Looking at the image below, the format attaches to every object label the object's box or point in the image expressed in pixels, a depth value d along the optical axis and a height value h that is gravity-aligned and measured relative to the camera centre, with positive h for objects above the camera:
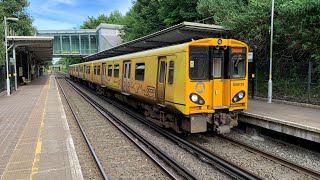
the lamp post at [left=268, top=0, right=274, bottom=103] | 9.52 -0.31
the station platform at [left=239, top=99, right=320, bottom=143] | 6.34 -1.27
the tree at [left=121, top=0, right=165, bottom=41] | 24.53 +6.26
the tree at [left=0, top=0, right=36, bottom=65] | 31.20 +8.49
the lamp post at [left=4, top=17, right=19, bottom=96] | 16.76 +1.05
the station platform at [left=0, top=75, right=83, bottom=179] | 4.64 -1.74
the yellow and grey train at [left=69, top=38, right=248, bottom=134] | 6.68 -0.23
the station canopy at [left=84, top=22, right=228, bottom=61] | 10.70 +2.16
